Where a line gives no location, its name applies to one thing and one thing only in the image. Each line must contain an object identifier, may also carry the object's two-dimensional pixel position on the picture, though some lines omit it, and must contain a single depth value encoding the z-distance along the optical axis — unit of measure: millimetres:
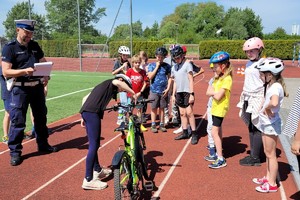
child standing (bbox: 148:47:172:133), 7691
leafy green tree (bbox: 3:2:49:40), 70731
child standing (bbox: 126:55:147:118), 7238
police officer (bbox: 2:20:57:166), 5496
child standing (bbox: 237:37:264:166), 5207
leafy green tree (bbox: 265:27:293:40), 61719
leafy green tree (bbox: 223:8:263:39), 78312
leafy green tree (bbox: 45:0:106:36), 79188
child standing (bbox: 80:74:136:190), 4434
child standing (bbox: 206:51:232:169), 5234
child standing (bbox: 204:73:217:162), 5715
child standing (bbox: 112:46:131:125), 7896
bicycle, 3570
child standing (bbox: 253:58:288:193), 4164
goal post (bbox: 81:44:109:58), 46453
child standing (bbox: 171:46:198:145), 6734
